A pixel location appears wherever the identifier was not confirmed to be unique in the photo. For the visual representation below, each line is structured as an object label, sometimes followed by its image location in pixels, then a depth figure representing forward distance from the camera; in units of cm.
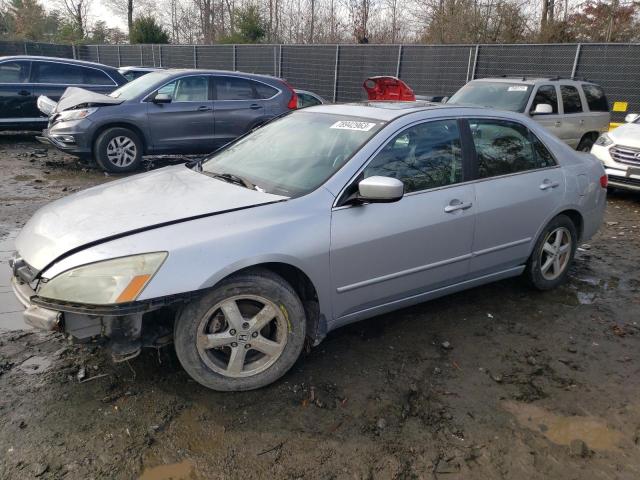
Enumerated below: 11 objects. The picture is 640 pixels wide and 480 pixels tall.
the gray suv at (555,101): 916
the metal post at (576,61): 1290
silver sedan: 263
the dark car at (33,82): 1027
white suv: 782
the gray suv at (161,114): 833
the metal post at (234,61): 2004
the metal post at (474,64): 1429
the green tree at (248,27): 2569
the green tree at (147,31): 2925
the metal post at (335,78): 1712
